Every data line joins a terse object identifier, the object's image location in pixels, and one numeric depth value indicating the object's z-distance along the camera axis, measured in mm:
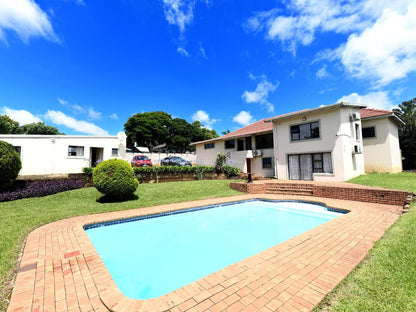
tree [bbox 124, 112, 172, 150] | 42312
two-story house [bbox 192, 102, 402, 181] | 12828
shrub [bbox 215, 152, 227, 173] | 17734
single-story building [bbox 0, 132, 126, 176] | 14375
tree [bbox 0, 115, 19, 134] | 30725
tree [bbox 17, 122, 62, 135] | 36850
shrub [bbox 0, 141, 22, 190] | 8594
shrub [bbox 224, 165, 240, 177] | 17625
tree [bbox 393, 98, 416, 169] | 19000
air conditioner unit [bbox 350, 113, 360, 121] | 13449
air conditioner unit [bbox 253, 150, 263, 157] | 18269
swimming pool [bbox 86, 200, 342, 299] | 3980
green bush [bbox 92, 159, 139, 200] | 8672
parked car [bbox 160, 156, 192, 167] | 23838
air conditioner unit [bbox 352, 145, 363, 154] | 13356
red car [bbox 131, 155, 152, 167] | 20258
